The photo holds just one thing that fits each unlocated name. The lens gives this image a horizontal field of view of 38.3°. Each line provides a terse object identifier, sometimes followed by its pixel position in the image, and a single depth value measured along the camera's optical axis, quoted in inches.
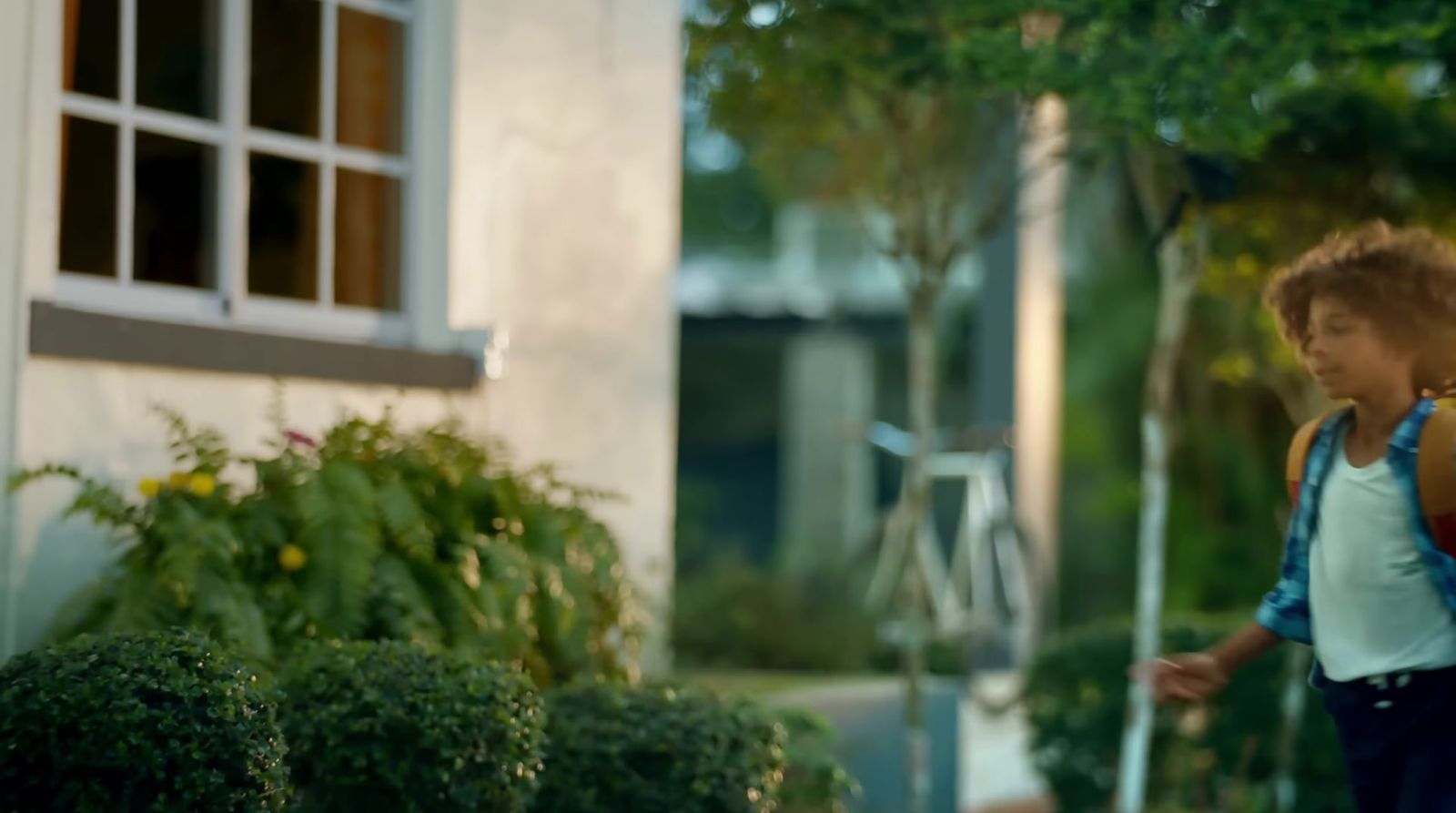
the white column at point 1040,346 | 469.7
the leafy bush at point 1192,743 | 328.2
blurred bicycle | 453.7
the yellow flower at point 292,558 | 212.4
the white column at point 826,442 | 658.2
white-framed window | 225.8
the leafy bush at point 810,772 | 237.1
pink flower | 221.5
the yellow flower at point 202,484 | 211.3
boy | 152.8
